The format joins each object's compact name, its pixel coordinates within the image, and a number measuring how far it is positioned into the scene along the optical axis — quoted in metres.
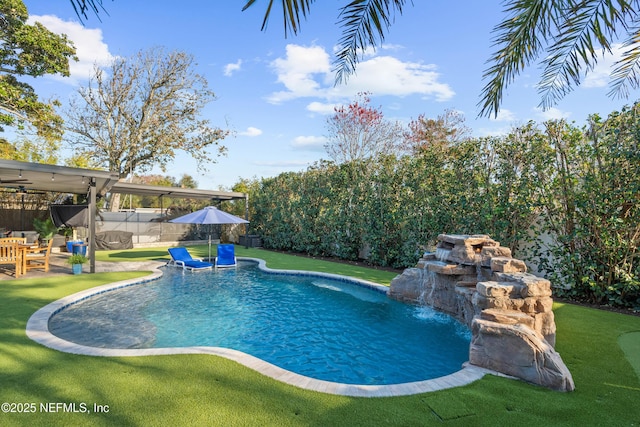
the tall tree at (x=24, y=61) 14.12
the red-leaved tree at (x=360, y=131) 27.16
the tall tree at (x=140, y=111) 22.44
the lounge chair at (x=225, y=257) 12.98
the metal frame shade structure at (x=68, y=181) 9.21
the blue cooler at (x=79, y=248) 13.12
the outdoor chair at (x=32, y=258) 9.61
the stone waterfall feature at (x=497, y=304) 4.05
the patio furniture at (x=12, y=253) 9.18
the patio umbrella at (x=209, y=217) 12.77
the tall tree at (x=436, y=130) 27.97
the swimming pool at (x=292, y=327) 5.12
